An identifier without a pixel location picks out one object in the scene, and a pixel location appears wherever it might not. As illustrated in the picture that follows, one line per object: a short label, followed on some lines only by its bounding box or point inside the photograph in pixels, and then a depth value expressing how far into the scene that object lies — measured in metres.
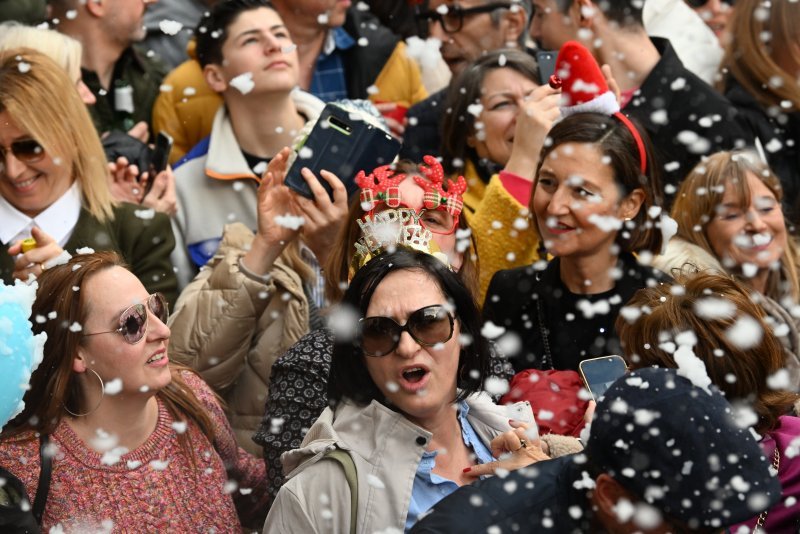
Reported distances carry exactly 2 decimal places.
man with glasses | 12.55
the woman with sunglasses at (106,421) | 7.59
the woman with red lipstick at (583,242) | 8.72
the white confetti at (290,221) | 9.52
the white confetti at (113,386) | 7.77
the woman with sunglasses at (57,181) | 9.63
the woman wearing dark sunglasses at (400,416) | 6.77
